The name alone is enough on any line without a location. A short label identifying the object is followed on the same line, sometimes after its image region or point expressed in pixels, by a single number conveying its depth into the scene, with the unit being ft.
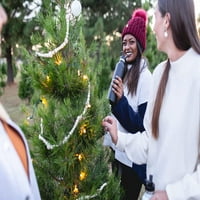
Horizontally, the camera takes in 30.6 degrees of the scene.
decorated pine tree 6.04
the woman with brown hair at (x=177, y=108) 4.69
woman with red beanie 7.12
